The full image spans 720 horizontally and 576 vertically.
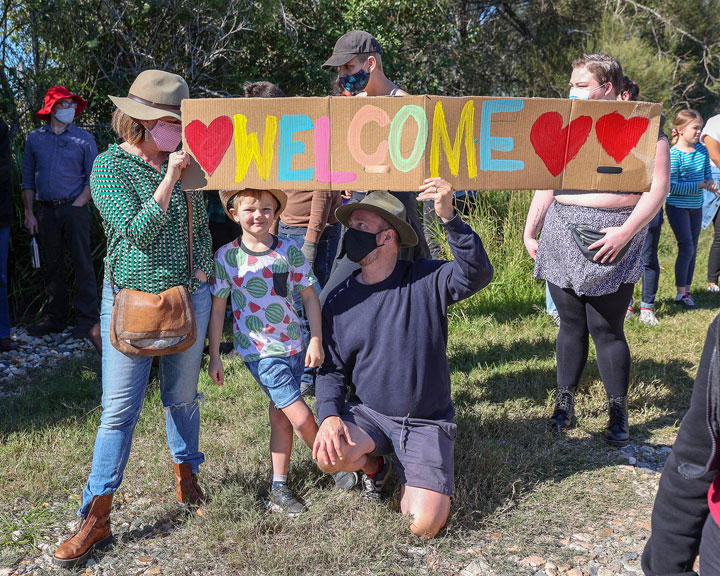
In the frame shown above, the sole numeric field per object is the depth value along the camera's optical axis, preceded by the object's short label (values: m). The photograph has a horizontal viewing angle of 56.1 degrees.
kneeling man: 3.14
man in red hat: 6.18
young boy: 3.15
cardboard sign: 2.79
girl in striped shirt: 7.15
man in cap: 3.84
